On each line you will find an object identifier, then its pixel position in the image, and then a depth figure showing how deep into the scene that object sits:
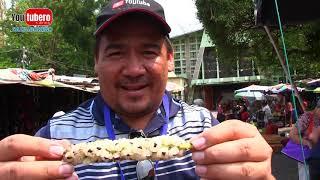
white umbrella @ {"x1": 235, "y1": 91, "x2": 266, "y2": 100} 17.92
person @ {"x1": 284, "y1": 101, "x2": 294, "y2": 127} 14.42
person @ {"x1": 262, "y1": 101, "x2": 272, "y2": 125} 13.37
